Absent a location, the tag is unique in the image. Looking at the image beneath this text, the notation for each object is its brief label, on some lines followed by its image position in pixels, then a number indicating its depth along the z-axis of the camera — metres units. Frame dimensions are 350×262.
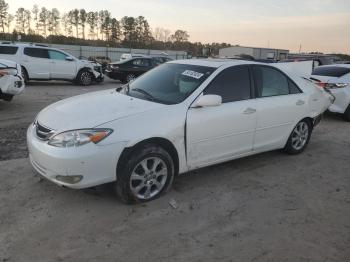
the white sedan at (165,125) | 3.97
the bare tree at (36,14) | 98.31
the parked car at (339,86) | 9.54
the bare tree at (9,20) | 89.62
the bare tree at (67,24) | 102.56
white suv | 15.04
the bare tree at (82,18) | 103.38
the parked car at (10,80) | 9.15
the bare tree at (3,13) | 86.86
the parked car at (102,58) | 38.77
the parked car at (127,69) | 18.77
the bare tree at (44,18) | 98.31
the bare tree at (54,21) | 98.70
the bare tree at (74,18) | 103.38
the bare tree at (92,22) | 101.81
